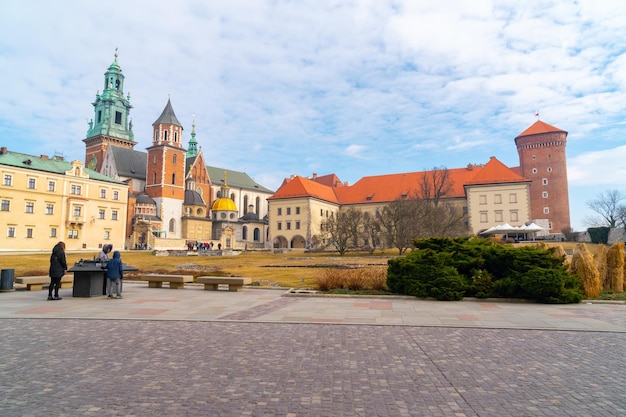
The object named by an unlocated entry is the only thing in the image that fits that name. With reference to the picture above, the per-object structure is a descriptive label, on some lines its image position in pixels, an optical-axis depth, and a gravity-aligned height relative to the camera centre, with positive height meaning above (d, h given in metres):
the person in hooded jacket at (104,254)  13.74 +0.00
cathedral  72.25 +13.45
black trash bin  15.35 -0.91
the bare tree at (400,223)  43.57 +3.30
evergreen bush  12.41 -0.60
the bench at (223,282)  15.50 -1.05
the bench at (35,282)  15.91 -1.08
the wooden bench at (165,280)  16.89 -1.05
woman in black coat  12.69 -0.39
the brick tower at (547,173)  75.06 +14.75
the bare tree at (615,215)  72.00 +6.60
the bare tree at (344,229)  49.00 +2.92
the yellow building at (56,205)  52.31 +6.55
